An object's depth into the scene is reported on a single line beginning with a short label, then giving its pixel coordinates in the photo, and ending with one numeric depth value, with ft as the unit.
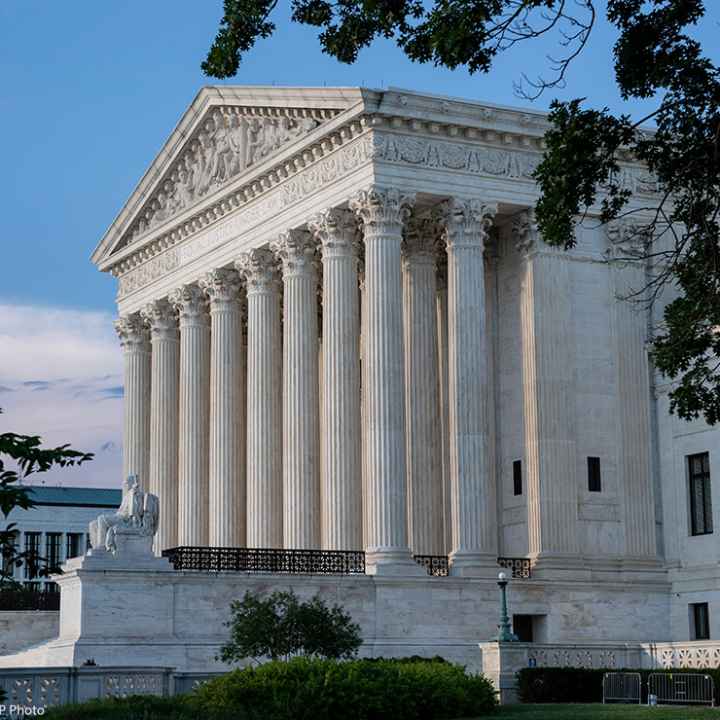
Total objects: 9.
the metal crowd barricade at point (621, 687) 145.79
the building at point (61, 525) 370.12
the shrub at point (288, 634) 140.26
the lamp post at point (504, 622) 153.38
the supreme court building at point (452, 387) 176.96
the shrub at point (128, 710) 92.17
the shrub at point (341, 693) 106.73
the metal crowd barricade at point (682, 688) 142.82
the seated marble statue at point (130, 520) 159.33
